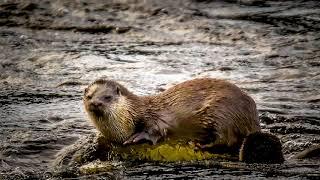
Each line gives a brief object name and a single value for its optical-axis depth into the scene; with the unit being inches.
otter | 530.3
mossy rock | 530.9
